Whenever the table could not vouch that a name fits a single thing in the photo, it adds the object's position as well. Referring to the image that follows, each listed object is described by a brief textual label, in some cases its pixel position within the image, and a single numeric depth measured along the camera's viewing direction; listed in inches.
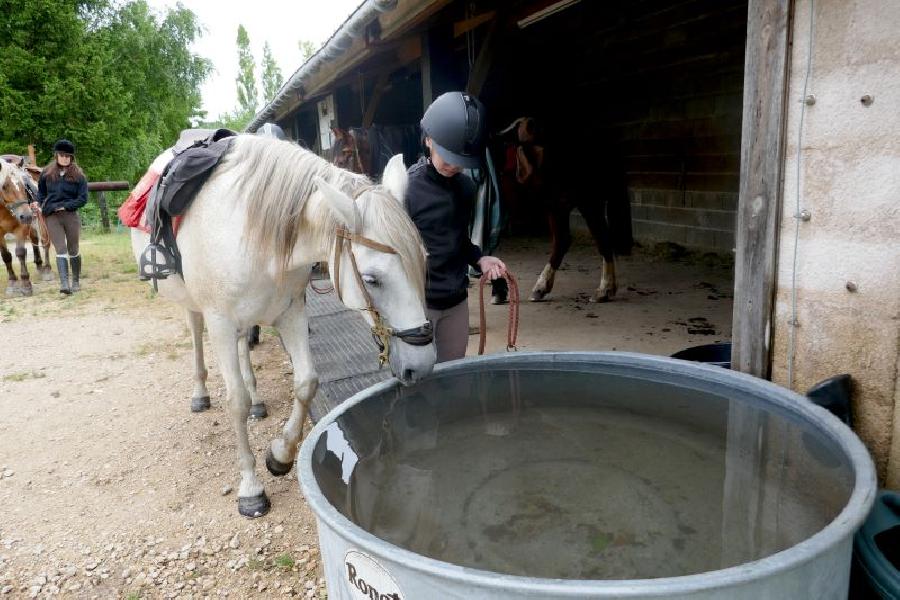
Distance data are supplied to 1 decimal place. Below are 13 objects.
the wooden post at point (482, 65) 178.1
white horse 78.3
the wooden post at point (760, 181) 74.2
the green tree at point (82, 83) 637.3
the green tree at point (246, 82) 2267.5
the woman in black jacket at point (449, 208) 86.4
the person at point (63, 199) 311.0
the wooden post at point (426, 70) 196.5
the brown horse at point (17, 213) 319.0
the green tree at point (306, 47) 2121.7
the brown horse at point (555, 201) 213.5
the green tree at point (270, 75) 2309.3
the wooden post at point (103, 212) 664.4
